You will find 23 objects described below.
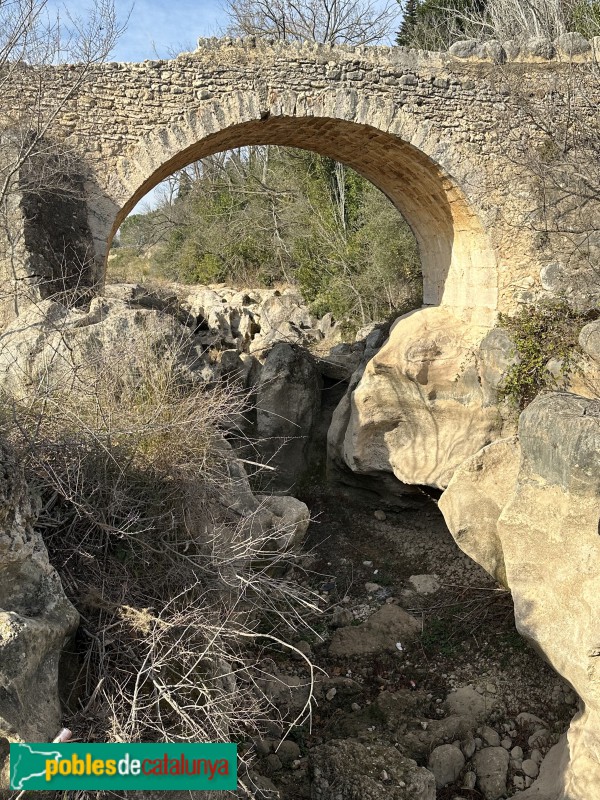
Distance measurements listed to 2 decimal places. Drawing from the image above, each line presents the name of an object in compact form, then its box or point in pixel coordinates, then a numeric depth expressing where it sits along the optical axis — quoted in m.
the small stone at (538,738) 4.30
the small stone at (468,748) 4.22
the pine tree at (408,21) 17.84
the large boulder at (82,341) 4.55
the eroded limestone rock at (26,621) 2.32
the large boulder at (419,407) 7.13
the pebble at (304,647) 5.09
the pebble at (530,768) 4.09
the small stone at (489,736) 4.32
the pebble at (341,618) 5.62
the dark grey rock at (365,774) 3.46
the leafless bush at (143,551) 2.87
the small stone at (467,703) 4.57
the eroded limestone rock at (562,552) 3.65
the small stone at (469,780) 4.00
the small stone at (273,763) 3.85
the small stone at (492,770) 3.97
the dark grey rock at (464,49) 7.27
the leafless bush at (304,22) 15.02
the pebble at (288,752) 3.99
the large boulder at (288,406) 7.84
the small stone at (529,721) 4.45
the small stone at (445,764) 4.02
